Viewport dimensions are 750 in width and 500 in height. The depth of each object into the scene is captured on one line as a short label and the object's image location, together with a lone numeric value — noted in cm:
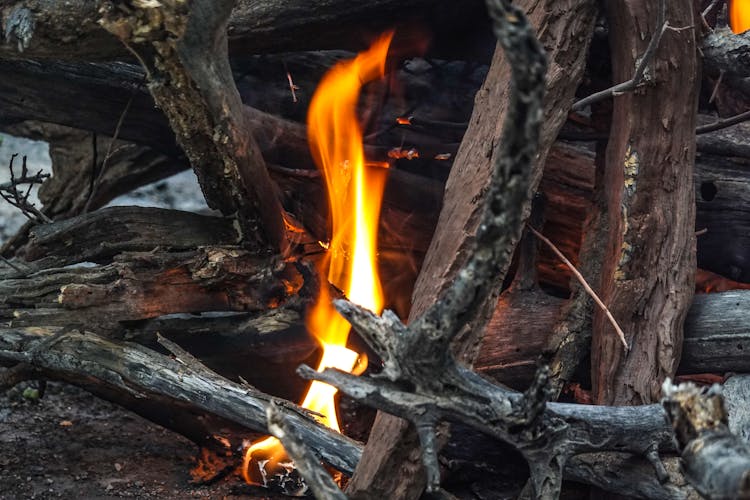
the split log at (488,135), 275
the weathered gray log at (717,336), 296
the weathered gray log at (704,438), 161
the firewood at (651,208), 284
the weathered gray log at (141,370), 301
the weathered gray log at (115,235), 345
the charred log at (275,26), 279
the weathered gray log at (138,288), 316
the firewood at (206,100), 235
